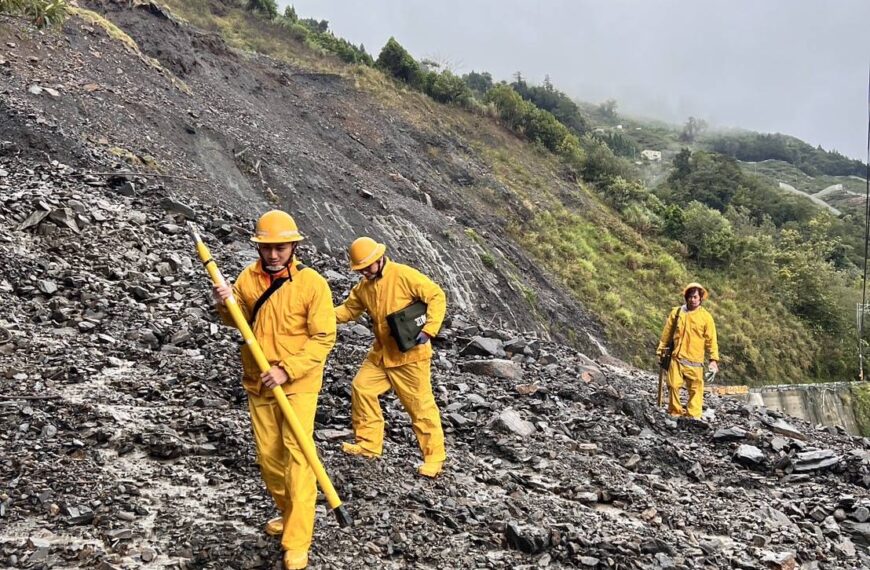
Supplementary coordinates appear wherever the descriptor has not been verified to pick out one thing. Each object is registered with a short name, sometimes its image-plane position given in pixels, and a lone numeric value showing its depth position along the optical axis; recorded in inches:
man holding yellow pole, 141.4
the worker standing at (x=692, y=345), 312.2
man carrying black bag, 196.7
